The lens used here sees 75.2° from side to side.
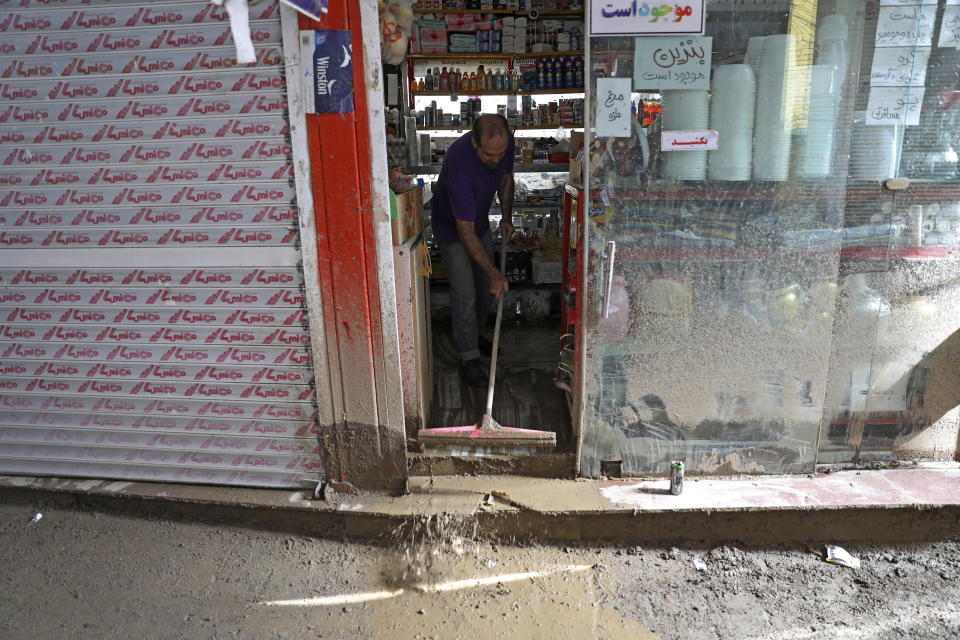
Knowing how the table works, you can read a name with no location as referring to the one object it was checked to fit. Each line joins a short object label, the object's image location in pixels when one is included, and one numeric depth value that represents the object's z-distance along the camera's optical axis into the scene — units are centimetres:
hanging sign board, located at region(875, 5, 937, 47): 294
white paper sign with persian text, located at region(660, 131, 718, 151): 303
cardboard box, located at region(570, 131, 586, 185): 372
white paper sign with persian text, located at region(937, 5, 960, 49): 296
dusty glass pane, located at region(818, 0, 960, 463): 303
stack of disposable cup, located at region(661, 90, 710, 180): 300
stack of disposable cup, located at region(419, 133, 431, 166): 722
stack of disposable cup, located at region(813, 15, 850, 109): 293
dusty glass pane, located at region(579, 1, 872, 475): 297
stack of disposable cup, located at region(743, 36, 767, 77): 294
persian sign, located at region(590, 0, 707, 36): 289
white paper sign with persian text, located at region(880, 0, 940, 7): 293
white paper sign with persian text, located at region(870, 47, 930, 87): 298
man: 408
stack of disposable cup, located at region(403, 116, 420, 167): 707
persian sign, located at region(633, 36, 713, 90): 294
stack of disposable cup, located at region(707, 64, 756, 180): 297
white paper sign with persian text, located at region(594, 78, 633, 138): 300
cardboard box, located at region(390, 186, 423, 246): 328
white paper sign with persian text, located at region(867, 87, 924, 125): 302
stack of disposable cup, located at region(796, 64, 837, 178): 298
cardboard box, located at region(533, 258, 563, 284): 629
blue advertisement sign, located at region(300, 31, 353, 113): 289
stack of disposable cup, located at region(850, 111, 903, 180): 306
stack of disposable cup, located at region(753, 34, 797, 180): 295
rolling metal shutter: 308
